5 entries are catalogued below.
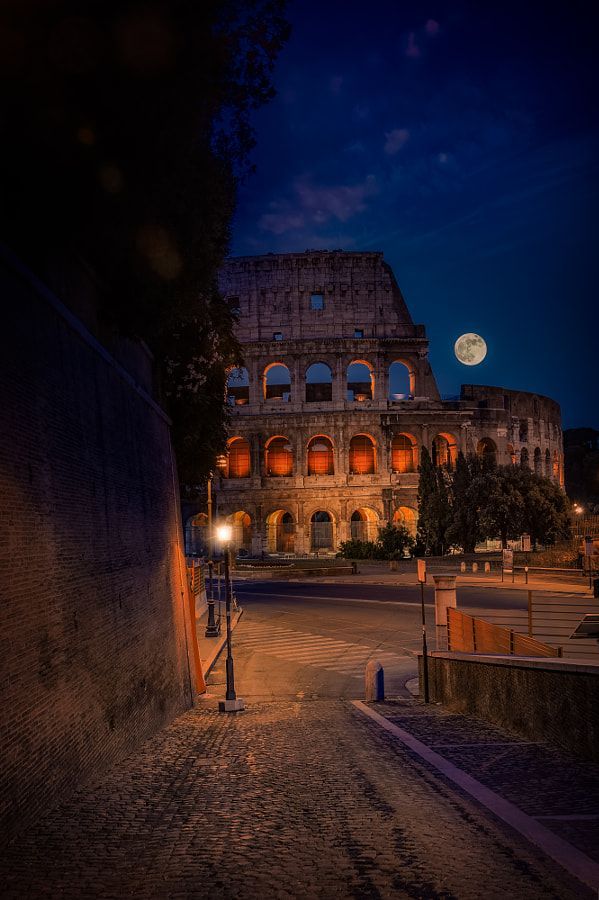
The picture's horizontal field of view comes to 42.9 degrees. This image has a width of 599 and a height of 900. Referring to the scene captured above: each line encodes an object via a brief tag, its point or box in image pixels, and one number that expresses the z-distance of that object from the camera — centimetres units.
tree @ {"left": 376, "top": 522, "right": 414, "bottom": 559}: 5134
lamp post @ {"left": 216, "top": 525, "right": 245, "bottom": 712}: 1552
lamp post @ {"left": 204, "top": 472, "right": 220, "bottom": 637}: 2689
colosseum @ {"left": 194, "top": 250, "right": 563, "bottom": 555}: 5956
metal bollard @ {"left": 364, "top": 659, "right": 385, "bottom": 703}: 1673
